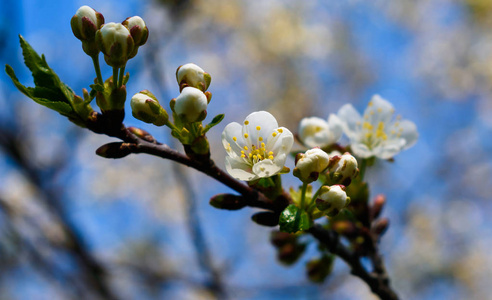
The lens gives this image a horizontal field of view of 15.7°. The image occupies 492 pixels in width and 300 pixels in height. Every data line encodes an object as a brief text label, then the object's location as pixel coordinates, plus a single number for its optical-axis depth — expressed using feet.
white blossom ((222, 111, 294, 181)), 1.72
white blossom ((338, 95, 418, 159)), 1.87
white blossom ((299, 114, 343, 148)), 1.85
